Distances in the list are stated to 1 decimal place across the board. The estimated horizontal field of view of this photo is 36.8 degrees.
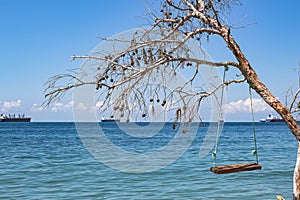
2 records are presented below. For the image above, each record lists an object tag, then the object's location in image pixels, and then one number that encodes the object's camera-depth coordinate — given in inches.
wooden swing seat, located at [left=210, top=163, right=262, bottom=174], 210.5
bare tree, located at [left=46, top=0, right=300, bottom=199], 178.9
